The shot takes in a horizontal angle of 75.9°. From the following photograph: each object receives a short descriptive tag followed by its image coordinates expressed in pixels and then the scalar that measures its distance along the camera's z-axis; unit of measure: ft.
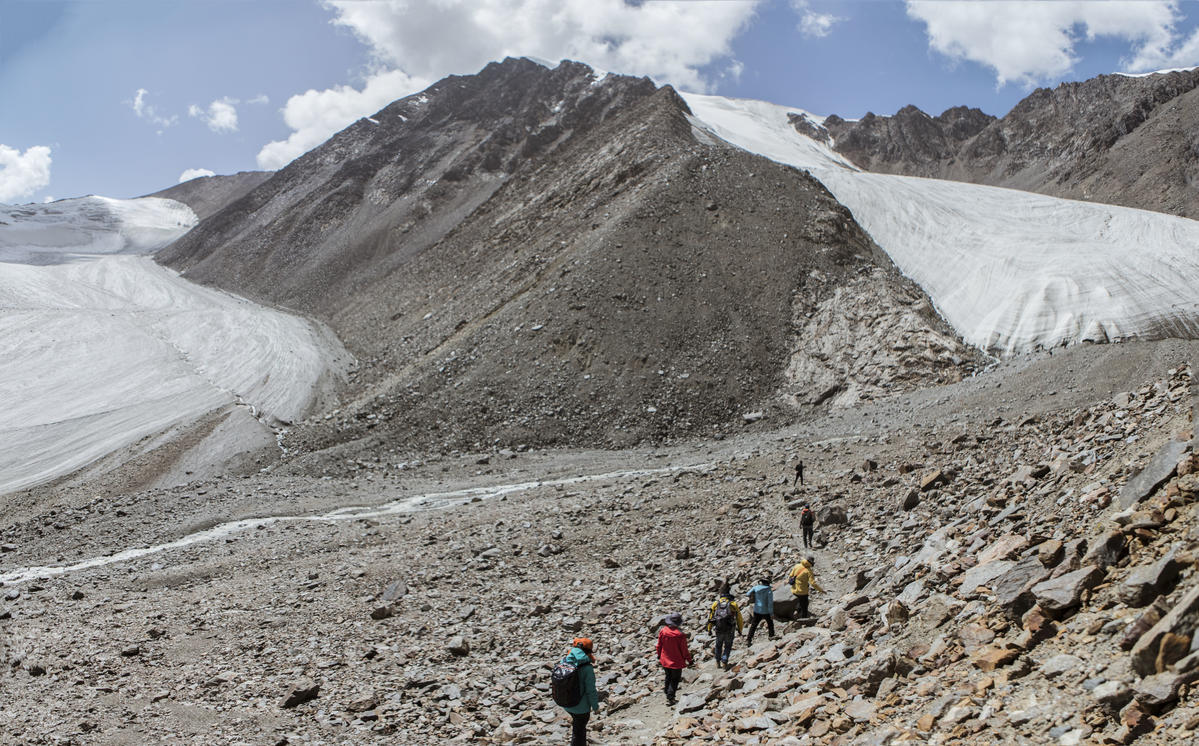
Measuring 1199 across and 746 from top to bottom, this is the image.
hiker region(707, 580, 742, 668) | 29.78
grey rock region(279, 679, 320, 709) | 31.42
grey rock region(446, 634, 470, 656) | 35.19
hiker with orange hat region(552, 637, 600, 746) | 23.90
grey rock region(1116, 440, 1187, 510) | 22.11
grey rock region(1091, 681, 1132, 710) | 15.46
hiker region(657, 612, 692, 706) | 27.53
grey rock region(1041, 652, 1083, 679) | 17.47
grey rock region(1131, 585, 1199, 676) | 15.58
